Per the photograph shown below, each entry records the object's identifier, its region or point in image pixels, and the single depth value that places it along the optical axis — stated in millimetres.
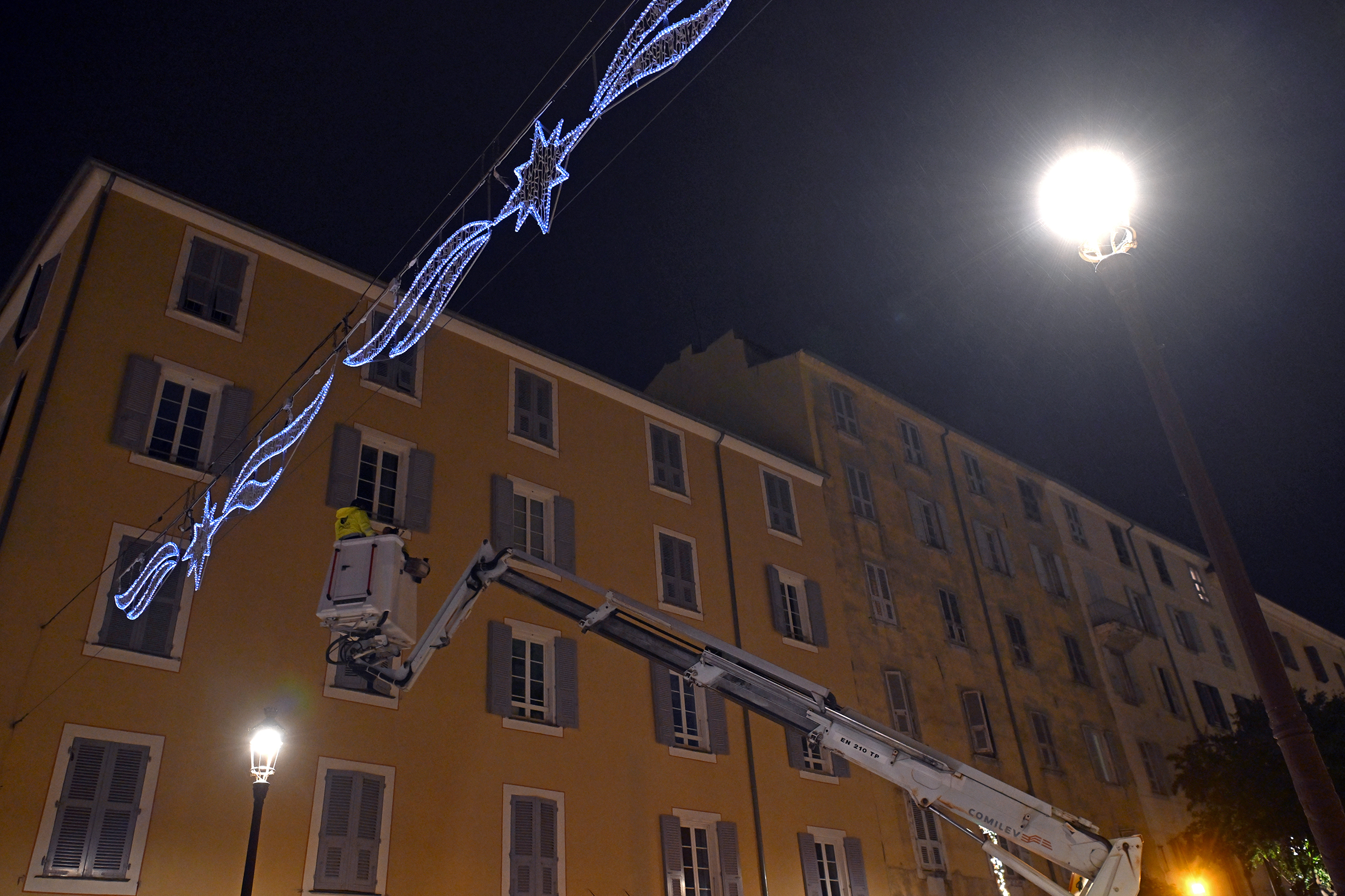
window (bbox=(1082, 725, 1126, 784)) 30391
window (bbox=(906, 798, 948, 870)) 23453
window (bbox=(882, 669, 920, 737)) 25062
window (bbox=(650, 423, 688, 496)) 23344
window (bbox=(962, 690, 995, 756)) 26703
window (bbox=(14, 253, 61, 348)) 17188
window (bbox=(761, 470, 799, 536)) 25547
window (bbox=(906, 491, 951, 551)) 29656
